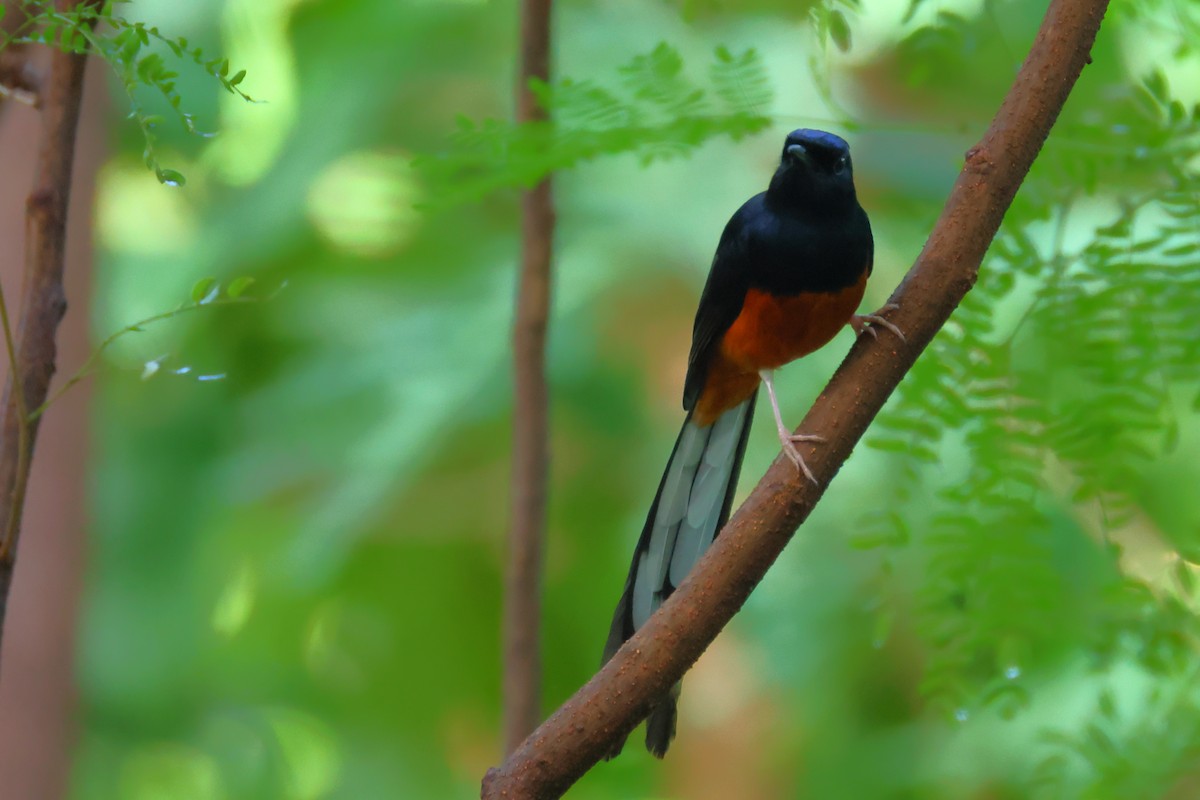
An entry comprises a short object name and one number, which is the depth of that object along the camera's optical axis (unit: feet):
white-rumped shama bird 22.73
